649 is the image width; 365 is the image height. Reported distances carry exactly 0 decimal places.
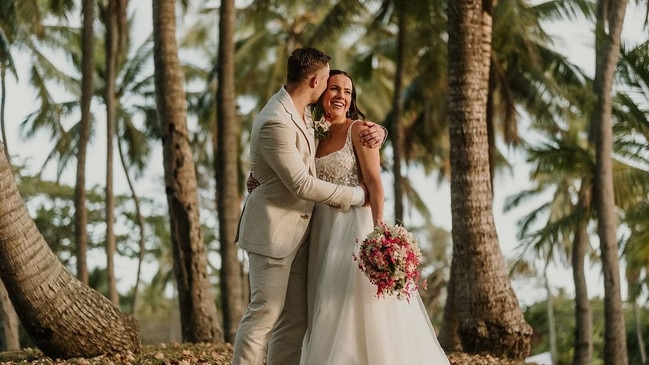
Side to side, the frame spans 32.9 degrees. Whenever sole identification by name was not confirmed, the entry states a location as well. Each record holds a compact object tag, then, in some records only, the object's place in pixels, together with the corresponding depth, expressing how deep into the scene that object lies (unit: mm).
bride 7102
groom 6855
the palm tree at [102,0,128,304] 22969
